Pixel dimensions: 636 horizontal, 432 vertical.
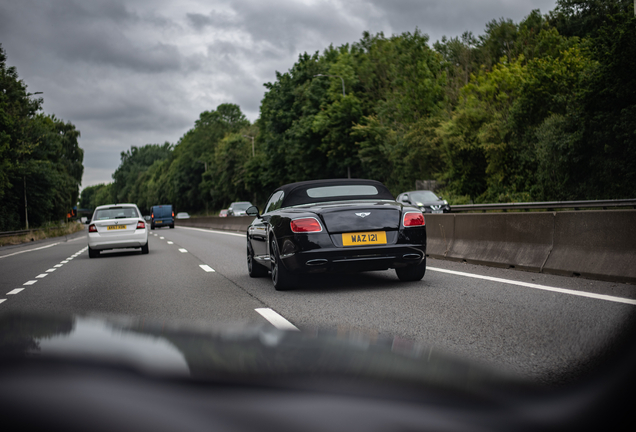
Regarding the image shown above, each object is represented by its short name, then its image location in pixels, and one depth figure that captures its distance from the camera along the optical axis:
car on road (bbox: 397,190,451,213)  27.52
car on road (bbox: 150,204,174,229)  55.41
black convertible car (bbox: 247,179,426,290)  7.58
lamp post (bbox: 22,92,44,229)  47.42
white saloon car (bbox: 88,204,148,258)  17.75
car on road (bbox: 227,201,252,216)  49.44
